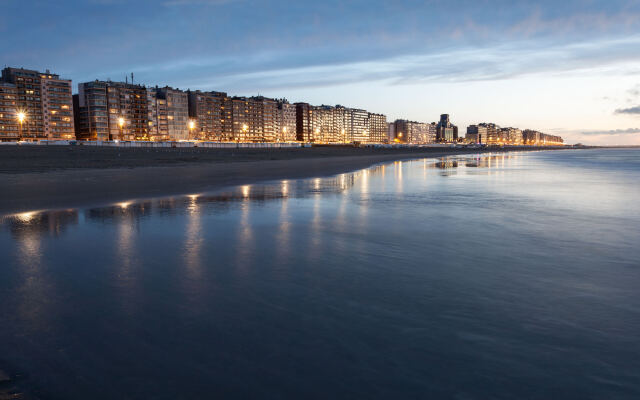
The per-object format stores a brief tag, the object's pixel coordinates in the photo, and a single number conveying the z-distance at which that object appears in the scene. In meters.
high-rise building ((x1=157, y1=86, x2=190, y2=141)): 161.12
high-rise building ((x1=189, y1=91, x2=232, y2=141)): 174.38
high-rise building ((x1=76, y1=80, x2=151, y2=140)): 142.12
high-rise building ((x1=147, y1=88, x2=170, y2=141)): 154.38
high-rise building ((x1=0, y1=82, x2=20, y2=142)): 129.88
